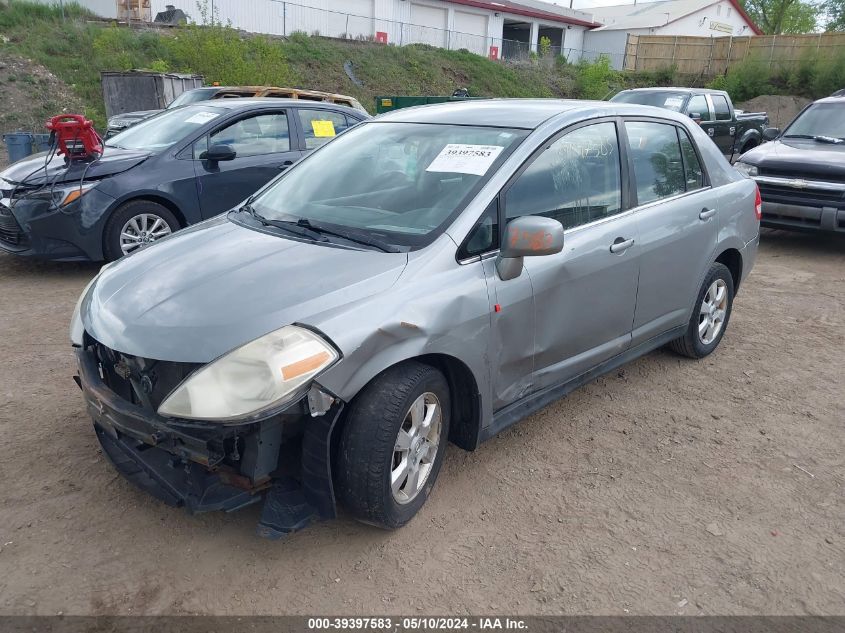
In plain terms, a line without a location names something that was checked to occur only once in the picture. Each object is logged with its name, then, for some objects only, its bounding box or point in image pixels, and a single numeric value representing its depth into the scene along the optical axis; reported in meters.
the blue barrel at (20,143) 11.72
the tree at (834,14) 52.97
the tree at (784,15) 55.27
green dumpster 17.71
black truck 13.20
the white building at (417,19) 28.89
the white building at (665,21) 46.31
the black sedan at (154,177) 5.98
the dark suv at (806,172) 7.57
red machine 6.18
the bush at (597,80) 33.94
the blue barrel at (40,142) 12.09
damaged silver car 2.45
